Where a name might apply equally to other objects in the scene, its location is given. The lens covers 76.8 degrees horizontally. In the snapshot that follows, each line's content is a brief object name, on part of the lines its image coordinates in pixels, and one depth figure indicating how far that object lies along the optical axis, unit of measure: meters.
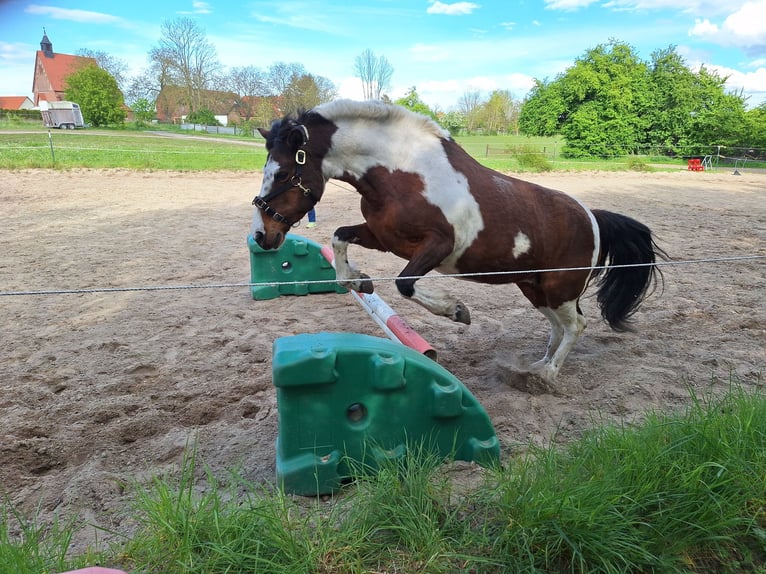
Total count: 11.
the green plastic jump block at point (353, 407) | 2.10
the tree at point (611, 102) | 32.06
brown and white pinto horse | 2.94
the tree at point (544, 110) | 34.09
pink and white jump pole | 2.77
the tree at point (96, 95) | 47.31
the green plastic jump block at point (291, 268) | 5.07
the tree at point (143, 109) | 53.47
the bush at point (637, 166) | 22.78
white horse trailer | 44.70
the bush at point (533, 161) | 20.66
